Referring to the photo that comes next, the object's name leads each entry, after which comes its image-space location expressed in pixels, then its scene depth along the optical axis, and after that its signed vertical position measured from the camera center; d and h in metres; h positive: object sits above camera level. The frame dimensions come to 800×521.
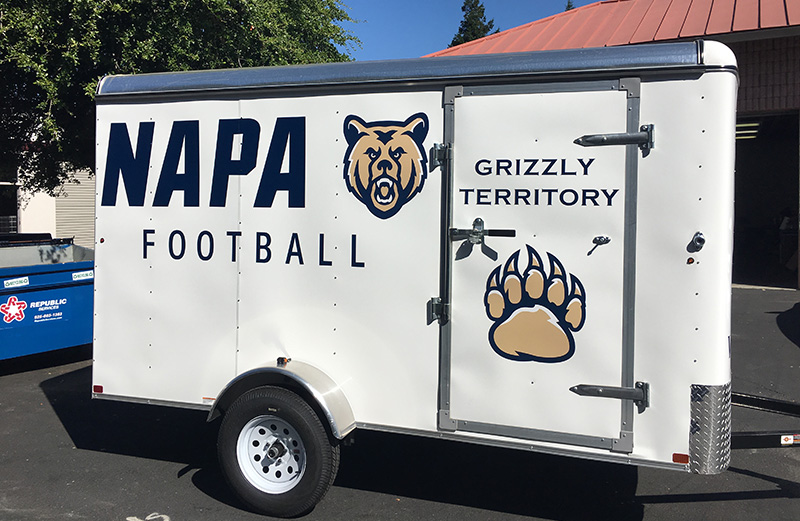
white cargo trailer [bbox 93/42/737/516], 3.56 +0.02
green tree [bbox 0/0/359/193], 8.49 +2.82
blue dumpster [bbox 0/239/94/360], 7.30 -0.63
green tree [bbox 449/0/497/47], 41.00 +14.87
